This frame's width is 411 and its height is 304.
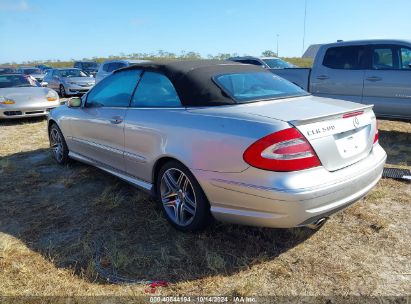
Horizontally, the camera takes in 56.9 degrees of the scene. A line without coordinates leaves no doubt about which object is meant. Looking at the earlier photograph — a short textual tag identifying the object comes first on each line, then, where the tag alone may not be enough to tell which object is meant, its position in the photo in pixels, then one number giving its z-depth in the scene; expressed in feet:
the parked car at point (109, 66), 43.45
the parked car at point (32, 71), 79.37
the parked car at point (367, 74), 21.98
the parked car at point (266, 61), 44.79
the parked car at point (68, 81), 50.70
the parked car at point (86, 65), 92.12
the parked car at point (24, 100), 30.04
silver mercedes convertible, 8.70
